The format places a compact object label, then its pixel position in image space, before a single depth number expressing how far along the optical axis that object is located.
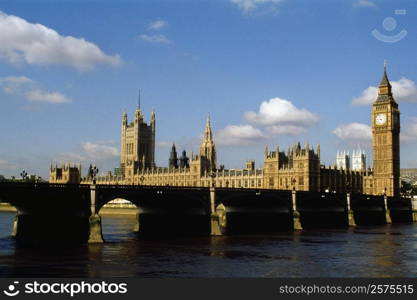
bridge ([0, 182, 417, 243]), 84.19
